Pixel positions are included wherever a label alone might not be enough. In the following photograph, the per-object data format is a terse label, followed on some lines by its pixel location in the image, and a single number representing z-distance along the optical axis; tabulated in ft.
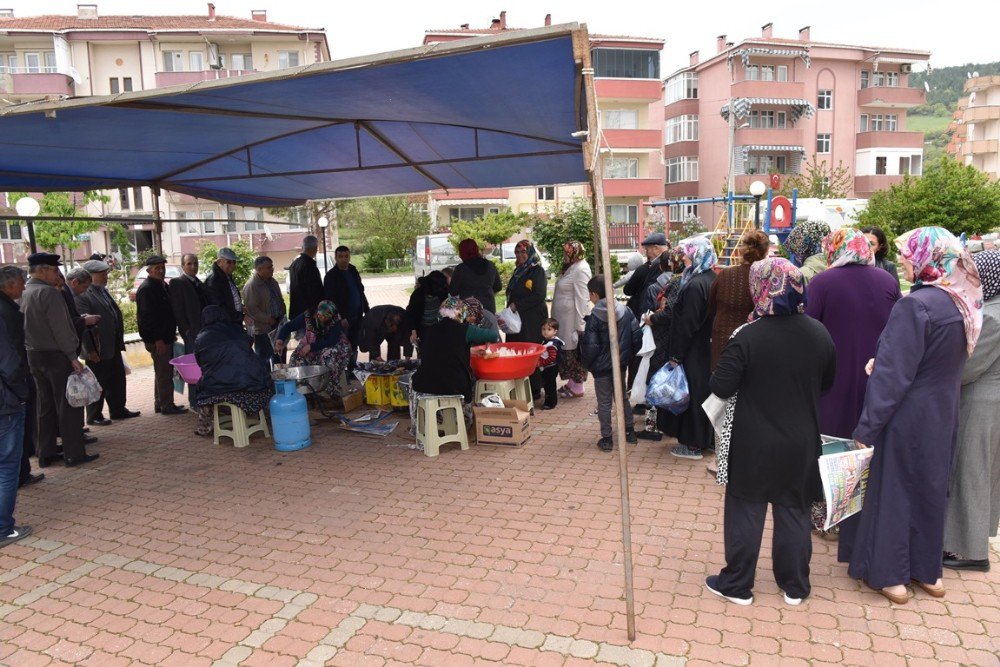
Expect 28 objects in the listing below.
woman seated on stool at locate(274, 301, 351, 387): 23.11
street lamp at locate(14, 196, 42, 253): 28.99
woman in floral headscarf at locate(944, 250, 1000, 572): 10.82
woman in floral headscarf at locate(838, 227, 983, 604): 10.12
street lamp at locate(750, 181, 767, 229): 51.60
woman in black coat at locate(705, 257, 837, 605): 9.97
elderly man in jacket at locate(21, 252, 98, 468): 18.02
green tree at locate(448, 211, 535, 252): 90.68
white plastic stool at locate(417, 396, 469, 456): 19.26
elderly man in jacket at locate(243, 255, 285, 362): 25.75
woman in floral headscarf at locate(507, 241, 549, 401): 24.26
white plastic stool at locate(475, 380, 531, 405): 21.42
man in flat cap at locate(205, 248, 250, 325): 23.86
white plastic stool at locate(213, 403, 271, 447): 20.85
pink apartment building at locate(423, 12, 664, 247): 115.96
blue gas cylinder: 20.11
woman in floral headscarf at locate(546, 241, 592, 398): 24.00
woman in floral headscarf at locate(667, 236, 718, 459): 16.85
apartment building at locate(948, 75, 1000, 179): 182.70
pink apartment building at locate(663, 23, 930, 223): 125.59
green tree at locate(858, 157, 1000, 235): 73.61
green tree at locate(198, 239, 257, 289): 69.71
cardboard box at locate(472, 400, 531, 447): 19.99
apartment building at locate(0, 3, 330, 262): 117.80
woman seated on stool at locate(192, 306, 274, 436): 20.18
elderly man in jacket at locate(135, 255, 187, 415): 24.04
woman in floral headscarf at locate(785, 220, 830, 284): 16.58
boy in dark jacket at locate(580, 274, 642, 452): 18.48
